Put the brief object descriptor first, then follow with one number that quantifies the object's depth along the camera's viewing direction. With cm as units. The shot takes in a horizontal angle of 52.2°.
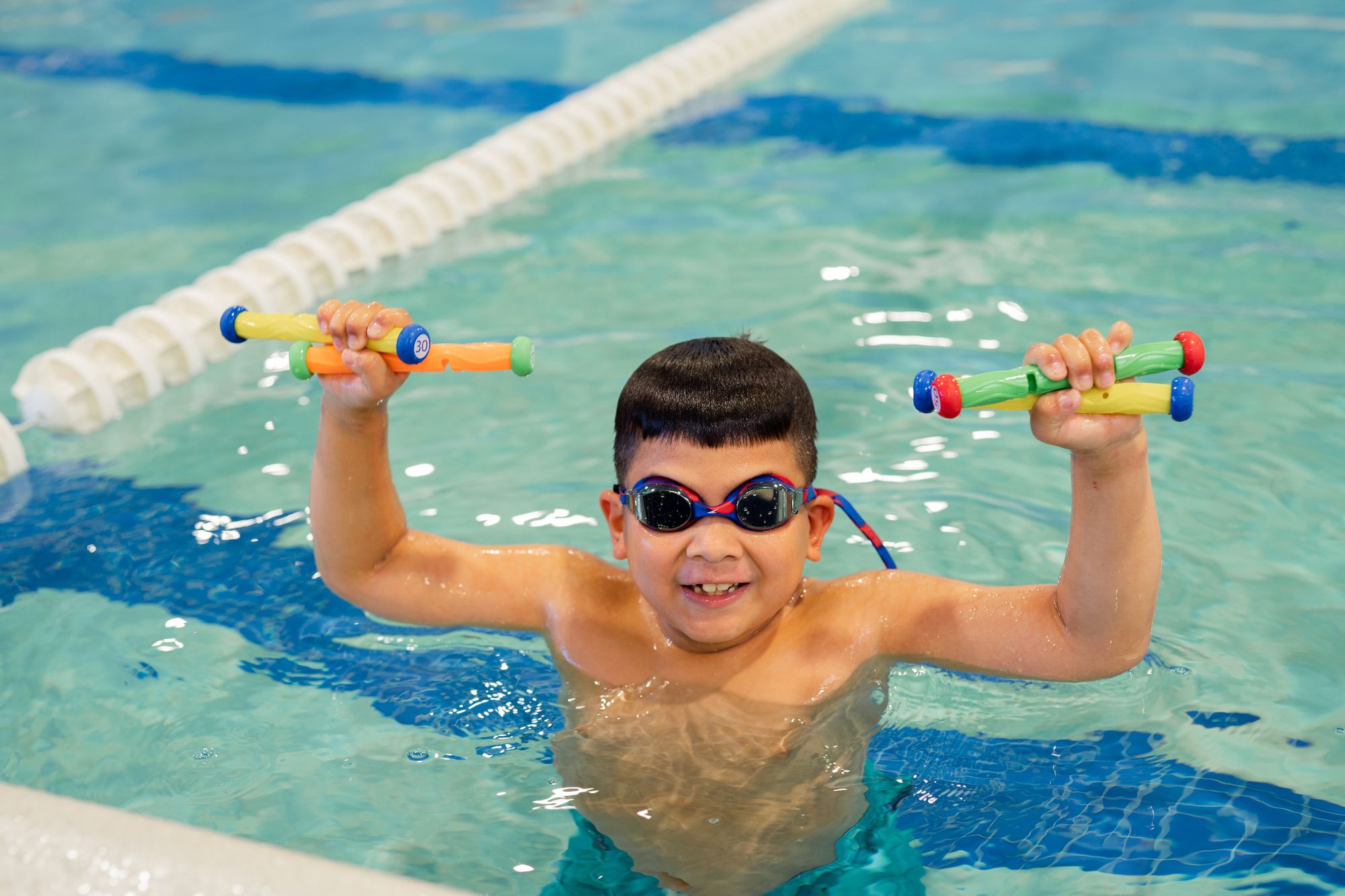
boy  213
